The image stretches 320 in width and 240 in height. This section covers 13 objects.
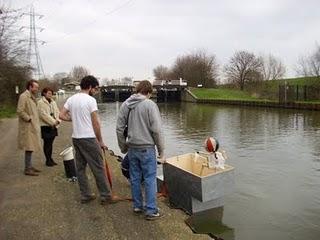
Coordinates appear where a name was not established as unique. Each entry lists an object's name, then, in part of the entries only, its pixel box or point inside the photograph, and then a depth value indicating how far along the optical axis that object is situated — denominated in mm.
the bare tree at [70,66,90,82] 67731
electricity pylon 17305
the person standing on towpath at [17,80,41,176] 5364
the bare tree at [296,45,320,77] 32127
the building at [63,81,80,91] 58561
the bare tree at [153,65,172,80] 58887
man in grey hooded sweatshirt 3733
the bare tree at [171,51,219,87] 50619
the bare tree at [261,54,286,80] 48509
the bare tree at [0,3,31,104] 12615
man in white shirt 4101
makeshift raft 4469
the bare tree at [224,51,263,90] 46383
